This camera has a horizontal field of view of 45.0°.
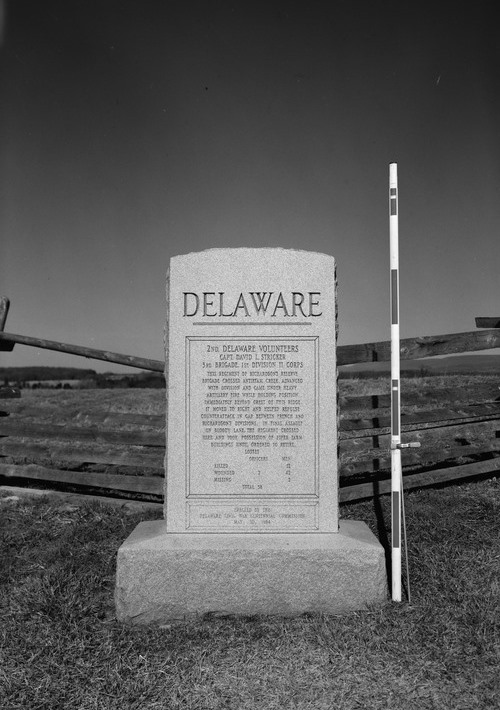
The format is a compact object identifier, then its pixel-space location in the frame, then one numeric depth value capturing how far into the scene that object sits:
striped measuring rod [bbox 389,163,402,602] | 4.01
